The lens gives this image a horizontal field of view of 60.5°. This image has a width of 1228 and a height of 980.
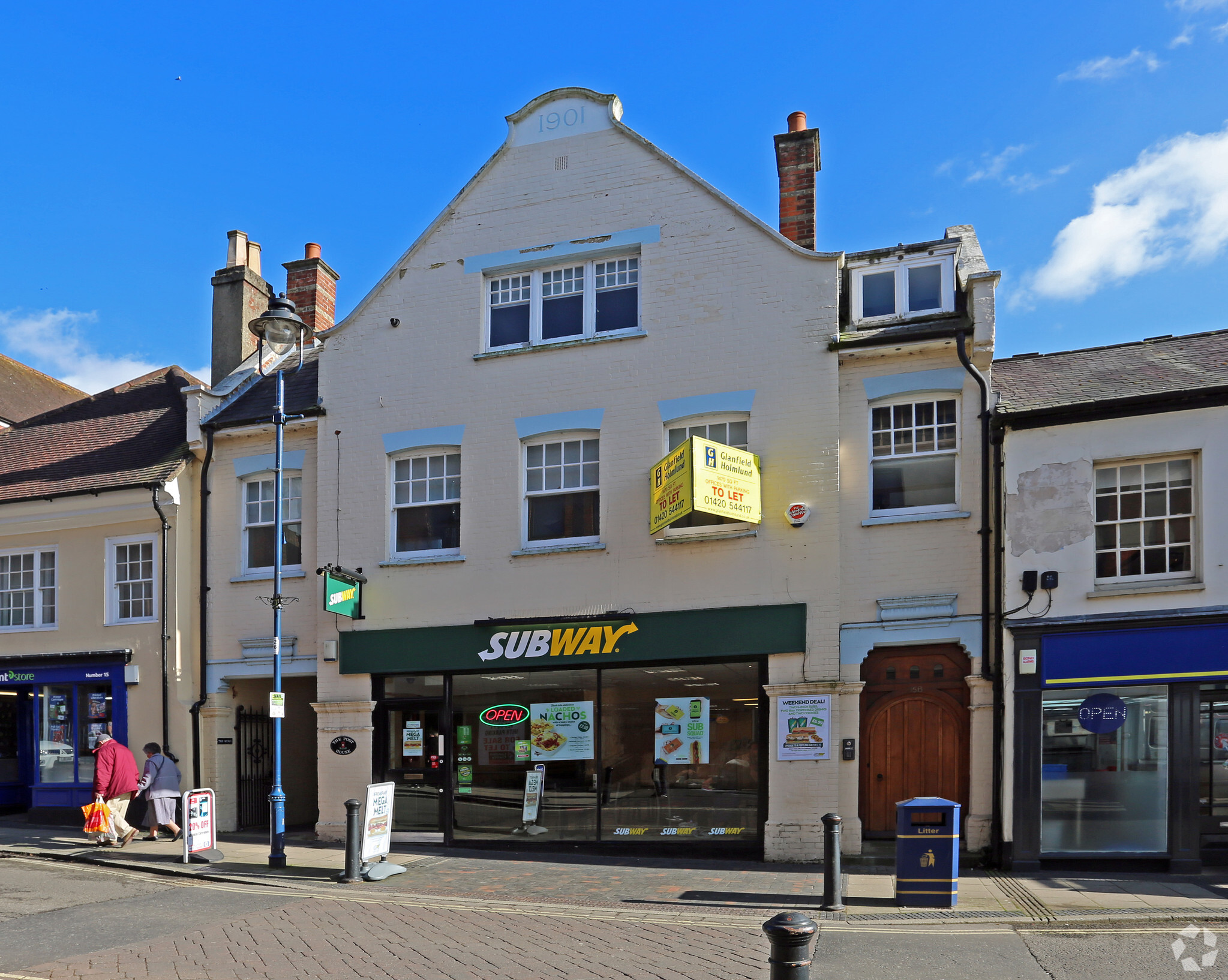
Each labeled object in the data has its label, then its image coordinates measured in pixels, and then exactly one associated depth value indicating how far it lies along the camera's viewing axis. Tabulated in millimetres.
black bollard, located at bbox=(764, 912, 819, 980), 5297
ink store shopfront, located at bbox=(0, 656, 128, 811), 17359
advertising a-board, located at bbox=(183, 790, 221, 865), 13297
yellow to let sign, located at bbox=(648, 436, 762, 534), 12867
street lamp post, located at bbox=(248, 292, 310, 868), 13070
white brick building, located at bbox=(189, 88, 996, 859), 13461
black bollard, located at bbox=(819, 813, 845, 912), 10219
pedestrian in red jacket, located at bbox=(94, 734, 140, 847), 14852
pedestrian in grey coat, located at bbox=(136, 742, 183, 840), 15555
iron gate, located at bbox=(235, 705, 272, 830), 17141
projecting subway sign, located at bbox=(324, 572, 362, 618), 14453
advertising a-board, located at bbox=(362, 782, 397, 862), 12258
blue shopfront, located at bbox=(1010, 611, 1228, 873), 12141
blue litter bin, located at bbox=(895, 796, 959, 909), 10234
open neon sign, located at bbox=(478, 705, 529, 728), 14812
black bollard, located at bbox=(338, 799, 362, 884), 11867
